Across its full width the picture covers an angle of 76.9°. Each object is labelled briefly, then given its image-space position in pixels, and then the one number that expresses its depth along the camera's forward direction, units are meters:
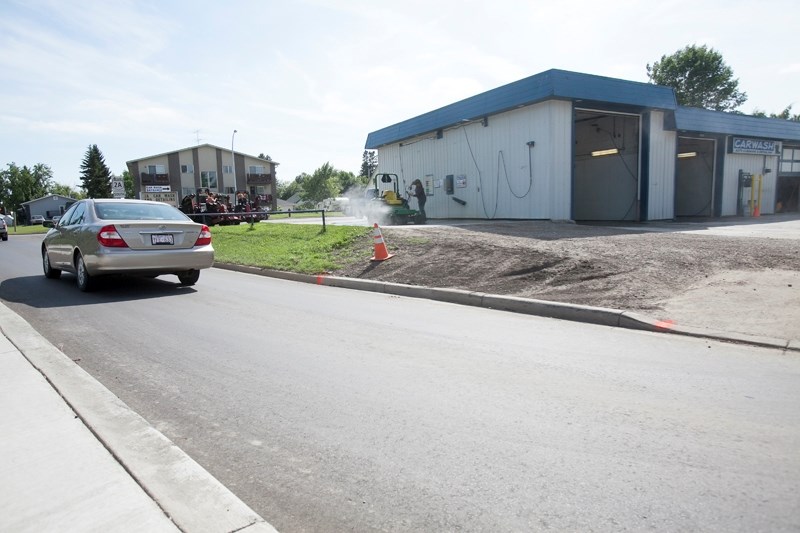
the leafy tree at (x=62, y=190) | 120.59
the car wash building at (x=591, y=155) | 18.95
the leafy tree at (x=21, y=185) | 98.88
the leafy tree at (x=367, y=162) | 145.70
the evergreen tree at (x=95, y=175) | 87.69
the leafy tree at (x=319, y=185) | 93.75
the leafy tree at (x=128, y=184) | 81.75
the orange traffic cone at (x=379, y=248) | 11.10
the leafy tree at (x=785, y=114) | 72.32
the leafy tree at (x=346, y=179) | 125.66
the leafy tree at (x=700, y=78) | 61.59
